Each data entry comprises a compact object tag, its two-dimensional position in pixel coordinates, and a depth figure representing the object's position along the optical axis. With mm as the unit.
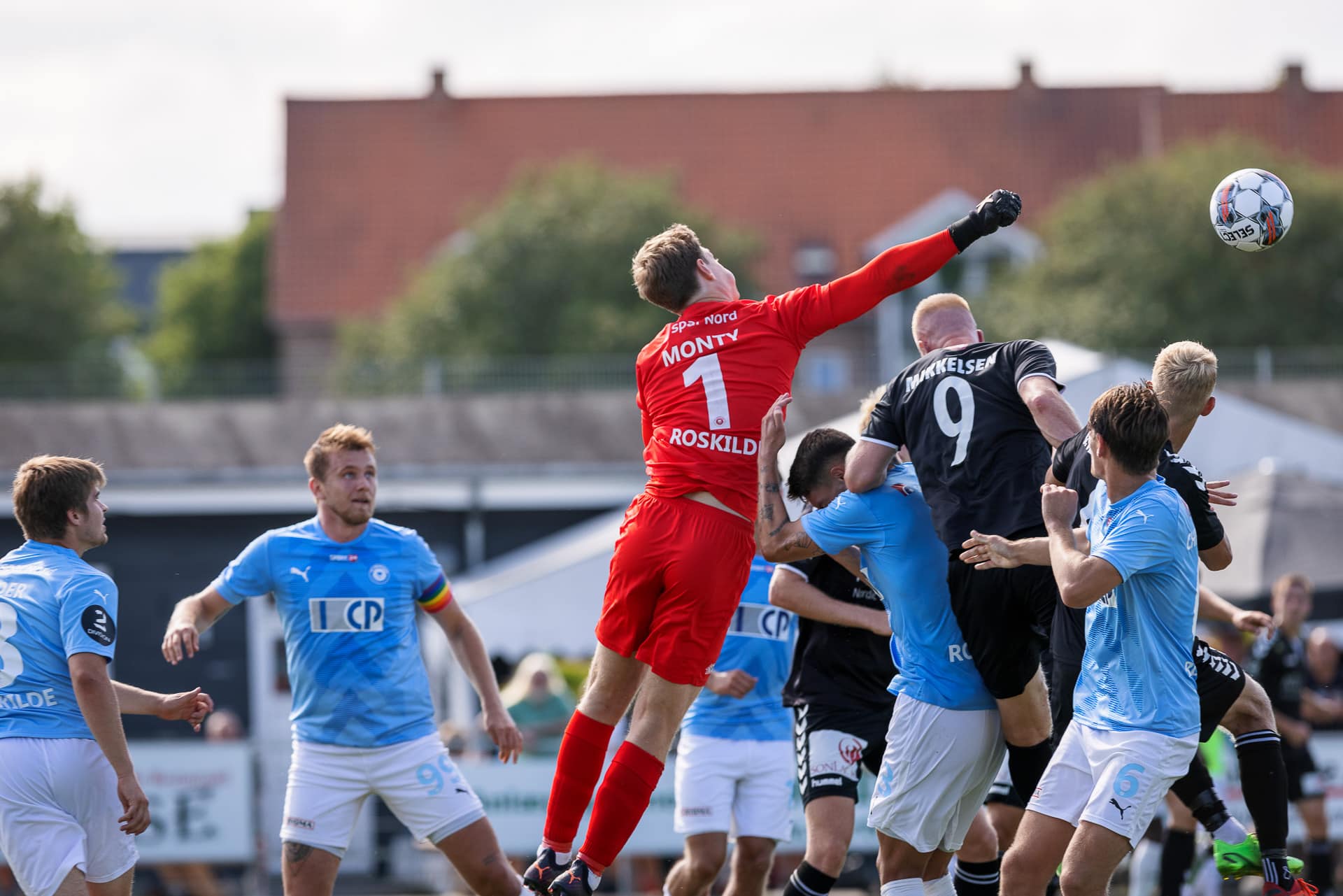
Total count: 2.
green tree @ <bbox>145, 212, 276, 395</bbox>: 123000
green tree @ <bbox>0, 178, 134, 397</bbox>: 99625
